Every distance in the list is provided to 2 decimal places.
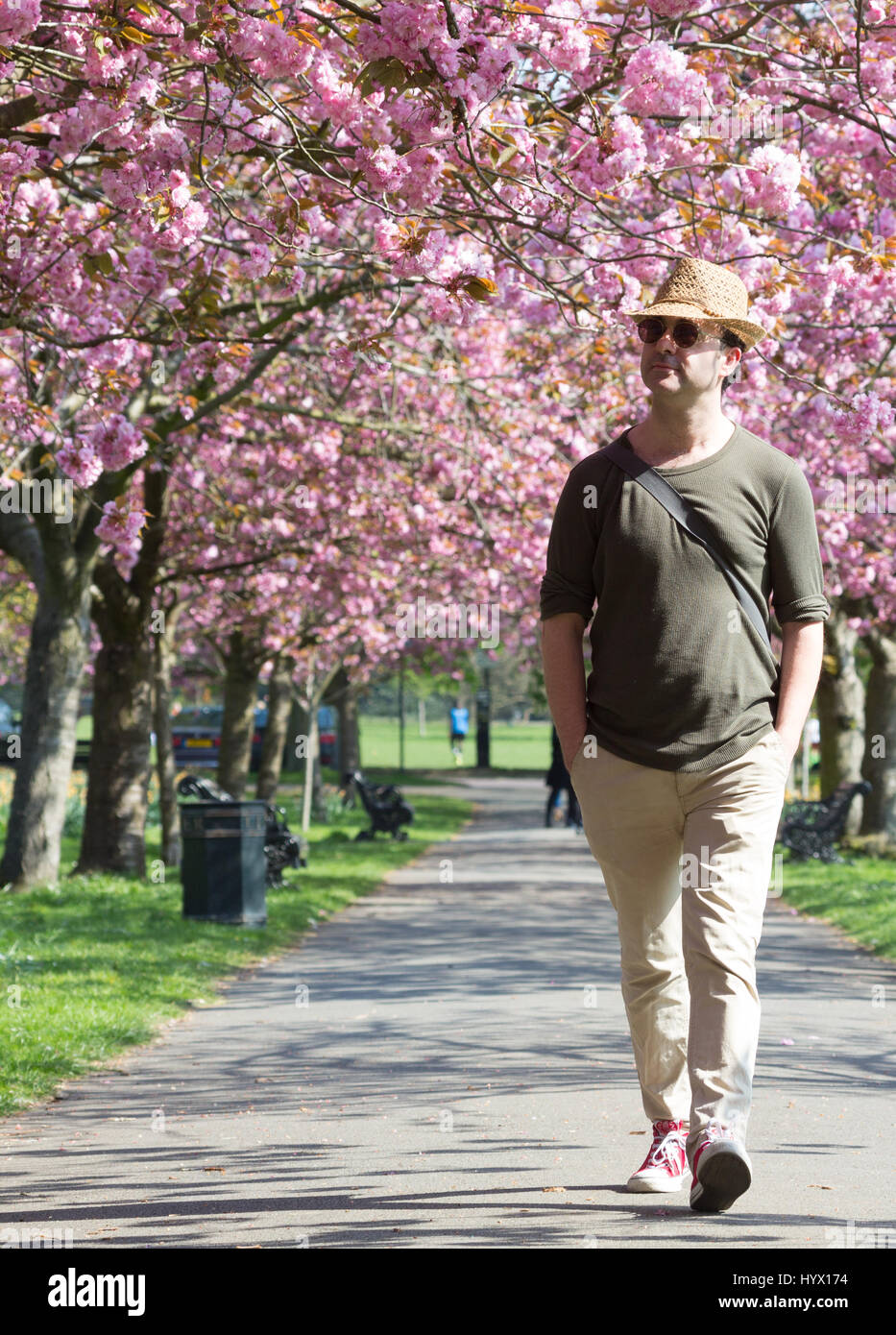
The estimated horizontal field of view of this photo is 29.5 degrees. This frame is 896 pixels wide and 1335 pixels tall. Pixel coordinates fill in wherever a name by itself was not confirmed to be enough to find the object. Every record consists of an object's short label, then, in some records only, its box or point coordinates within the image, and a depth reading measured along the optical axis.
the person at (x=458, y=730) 53.62
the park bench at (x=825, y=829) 18.71
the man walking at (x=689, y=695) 4.18
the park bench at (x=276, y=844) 15.44
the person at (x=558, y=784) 23.93
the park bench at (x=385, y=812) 23.09
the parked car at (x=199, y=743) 42.16
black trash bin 12.35
